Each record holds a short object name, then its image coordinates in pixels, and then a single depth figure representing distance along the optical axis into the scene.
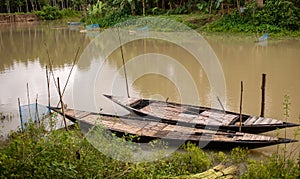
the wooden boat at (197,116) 5.13
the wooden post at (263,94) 5.58
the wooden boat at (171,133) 4.69
